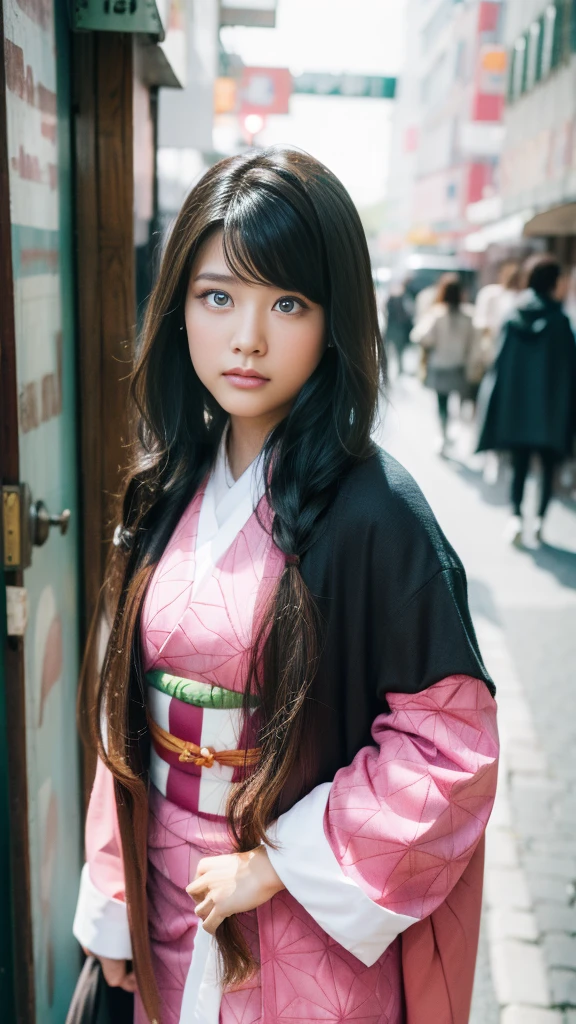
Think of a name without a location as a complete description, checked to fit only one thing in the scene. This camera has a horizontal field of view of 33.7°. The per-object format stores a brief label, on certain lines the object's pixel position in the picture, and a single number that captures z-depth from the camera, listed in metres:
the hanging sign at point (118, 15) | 2.03
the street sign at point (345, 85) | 16.56
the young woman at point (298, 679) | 1.36
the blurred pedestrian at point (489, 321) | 9.62
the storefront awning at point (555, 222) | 11.31
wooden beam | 2.18
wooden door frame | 1.59
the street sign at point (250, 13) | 5.89
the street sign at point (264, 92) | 12.42
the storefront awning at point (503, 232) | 14.52
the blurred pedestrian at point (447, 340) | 9.79
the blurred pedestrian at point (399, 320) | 15.97
